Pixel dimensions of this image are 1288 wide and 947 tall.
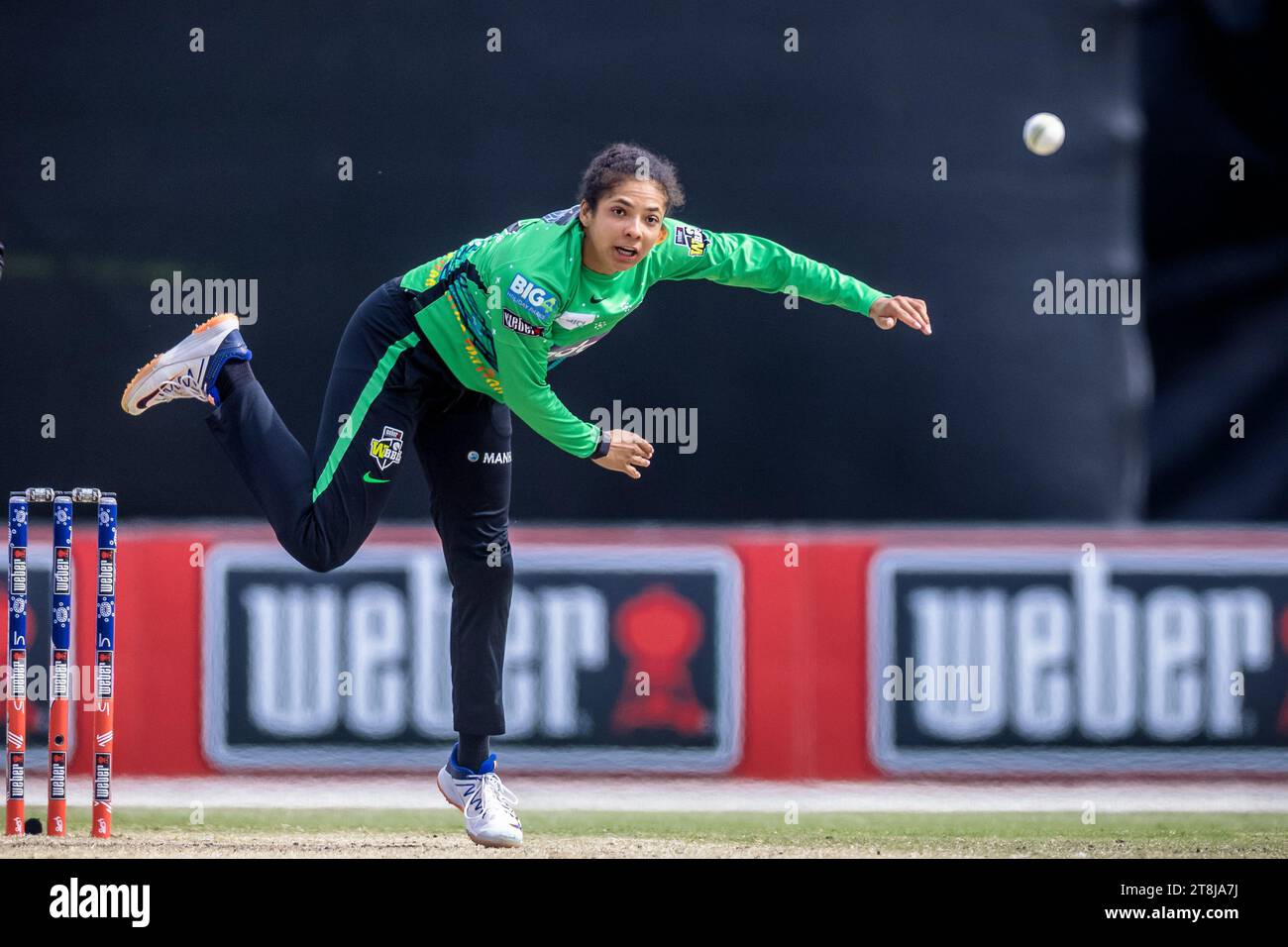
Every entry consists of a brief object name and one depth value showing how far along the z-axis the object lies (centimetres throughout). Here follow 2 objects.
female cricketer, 843
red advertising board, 1199
